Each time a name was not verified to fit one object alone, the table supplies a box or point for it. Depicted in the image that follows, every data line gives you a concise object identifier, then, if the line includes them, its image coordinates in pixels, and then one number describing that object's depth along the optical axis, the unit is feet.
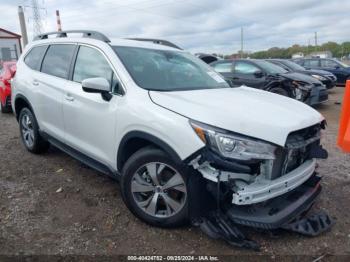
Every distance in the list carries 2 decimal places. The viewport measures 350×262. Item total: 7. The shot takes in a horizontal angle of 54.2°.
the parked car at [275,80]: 31.40
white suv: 8.91
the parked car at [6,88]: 29.86
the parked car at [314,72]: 42.30
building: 113.09
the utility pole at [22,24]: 76.23
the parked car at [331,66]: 55.16
